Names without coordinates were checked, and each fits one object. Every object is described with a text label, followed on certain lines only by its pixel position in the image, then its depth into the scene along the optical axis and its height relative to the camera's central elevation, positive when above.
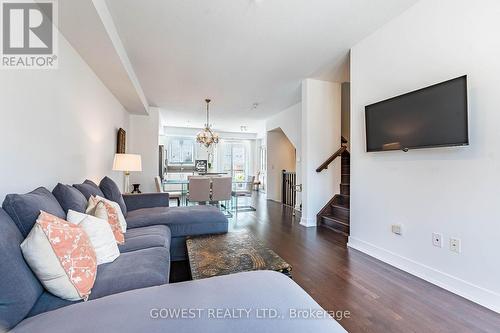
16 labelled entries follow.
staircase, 3.87 -0.74
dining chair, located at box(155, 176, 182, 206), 4.76 -0.62
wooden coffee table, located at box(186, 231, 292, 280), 1.57 -0.69
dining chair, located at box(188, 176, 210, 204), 4.75 -0.43
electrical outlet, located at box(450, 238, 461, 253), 1.98 -0.67
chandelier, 5.52 +0.76
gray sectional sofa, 0.79 -0.53
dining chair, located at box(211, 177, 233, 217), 4.89 -0.44
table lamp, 3.58 +0.09
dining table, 6.01 -0.56
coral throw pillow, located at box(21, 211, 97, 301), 1.05 -0.43
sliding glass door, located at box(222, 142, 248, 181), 9.91 +0.37
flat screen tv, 1.90 +0.48
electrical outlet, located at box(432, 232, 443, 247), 2.12 -0.67
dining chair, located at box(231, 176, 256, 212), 5.69 -0.59
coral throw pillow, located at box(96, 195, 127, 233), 2.13 -0.47
